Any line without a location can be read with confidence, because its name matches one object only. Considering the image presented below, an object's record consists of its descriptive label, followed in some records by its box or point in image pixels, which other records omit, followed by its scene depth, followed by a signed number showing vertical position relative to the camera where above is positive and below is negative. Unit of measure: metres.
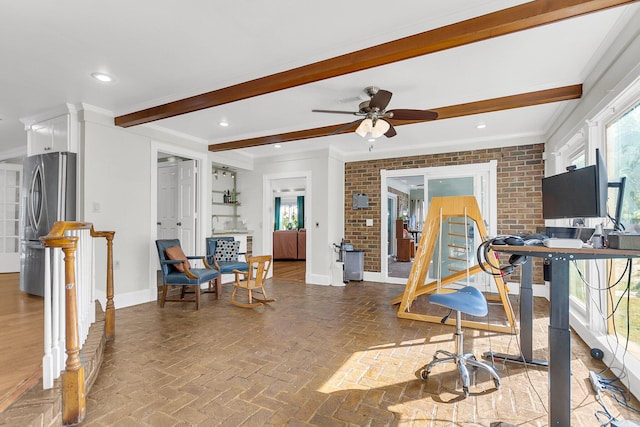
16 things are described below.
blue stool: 2.15 -0.87
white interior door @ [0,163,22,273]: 5.80 -0.06
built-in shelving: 6.47 +0.24
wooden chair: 4.02 -0.89
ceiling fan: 2.98 +1.01
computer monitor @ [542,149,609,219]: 1.69 +0.15
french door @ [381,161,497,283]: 5.03 +0.41
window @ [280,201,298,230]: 11.70 +0.05
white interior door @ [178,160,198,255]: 5.20 +0.13
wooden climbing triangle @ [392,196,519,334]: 3.35 -0.59
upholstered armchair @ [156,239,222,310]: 3.93 -0.76
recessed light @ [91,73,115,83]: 2.89 +1.31
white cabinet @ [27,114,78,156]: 3.73 +1.00
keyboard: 1.52 -0.13
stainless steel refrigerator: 3.73 +0.14
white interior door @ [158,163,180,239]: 5.42 +0.25
